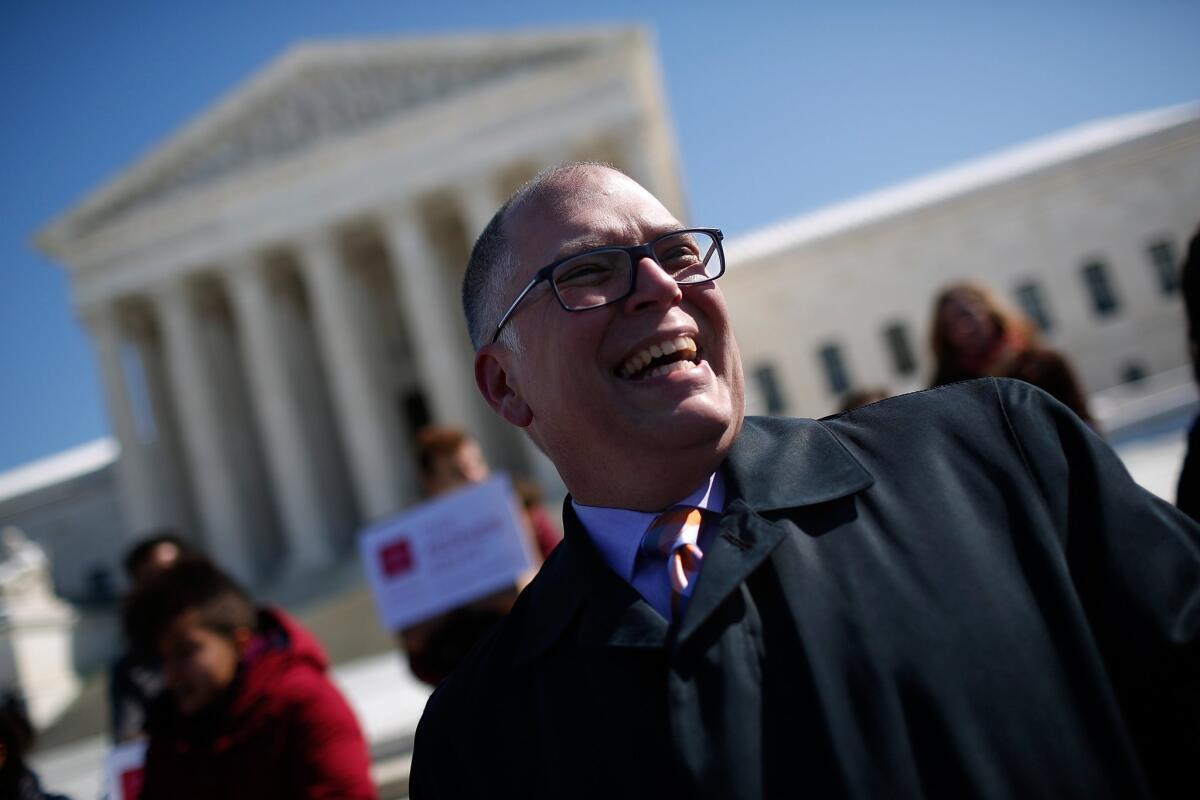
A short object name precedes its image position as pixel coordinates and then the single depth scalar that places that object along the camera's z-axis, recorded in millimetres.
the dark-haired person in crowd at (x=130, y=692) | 5547
